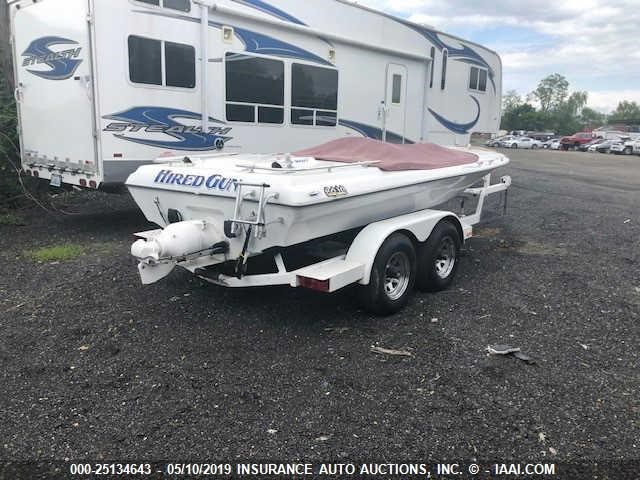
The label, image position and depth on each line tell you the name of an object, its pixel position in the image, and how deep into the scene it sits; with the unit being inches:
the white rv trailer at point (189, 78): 253.8
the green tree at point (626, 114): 3352.9
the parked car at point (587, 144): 1796.3
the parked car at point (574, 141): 1892.2
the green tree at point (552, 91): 4195.4
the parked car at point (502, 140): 1969.1
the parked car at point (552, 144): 1971.1
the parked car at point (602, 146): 1630.7
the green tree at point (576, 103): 4018.2
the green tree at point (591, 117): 3845.2
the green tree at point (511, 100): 3782.0
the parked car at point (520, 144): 1961.1
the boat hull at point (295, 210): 157.5
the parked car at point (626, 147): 1536.7
